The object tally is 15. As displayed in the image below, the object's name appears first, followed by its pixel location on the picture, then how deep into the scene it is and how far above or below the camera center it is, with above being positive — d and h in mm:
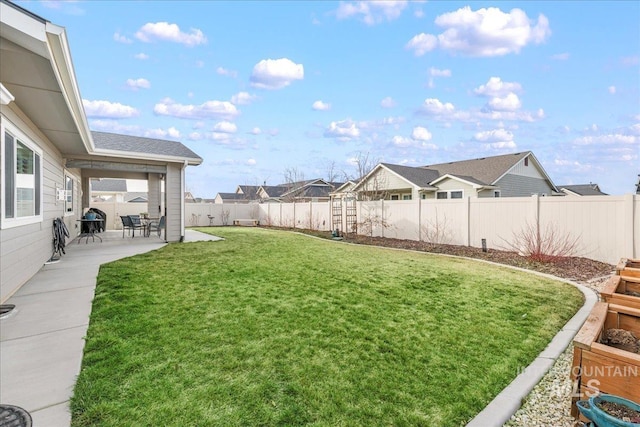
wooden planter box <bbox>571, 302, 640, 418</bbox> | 1526 -814
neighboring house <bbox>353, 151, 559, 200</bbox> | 16984 +1671
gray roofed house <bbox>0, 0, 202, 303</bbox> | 3043 +1500
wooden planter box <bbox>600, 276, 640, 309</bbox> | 2230 -650
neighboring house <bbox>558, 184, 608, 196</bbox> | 28625 +1903
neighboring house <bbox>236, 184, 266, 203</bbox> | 43069 +2481
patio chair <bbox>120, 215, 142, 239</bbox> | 11756 -537
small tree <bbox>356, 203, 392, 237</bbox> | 12477 -446
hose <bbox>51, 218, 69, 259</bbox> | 7195 -627
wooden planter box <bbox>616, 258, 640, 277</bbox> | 2945 -610
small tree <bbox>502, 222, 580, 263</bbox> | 7551 -863
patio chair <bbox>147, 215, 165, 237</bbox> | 11039 -658
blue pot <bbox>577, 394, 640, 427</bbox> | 1364 -942
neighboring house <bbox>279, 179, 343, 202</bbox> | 28612 +2042
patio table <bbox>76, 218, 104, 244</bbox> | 10891 -781
